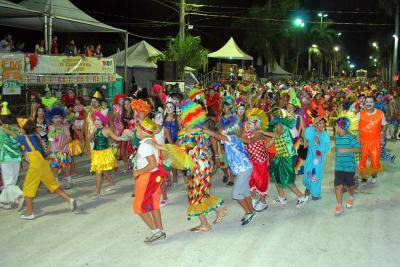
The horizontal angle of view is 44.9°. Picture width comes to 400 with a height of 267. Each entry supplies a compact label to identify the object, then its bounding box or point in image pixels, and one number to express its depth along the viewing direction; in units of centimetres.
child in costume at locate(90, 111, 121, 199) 795
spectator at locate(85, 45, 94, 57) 1896
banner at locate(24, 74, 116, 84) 1402
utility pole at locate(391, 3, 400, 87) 3587
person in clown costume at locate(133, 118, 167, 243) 556
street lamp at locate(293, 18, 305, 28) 3195
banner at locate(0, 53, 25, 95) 1269
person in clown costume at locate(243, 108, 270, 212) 667
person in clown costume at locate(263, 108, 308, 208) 727
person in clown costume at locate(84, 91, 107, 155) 844
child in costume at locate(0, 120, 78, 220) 676
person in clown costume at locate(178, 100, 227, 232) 591
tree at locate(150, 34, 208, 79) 2427
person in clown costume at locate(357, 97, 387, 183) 894
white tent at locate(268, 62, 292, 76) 4956
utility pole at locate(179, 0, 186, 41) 2472
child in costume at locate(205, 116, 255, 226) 626
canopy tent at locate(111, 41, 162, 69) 2507
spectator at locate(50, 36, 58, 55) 1781
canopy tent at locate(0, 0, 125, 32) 1633
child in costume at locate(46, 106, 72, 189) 847
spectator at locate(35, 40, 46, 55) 1608
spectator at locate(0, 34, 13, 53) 1512
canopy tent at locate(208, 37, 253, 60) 2806
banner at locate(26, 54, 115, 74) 1392
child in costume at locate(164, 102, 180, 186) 877
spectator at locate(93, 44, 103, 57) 2022
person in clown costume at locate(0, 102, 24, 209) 734
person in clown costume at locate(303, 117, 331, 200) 737
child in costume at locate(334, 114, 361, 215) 711
